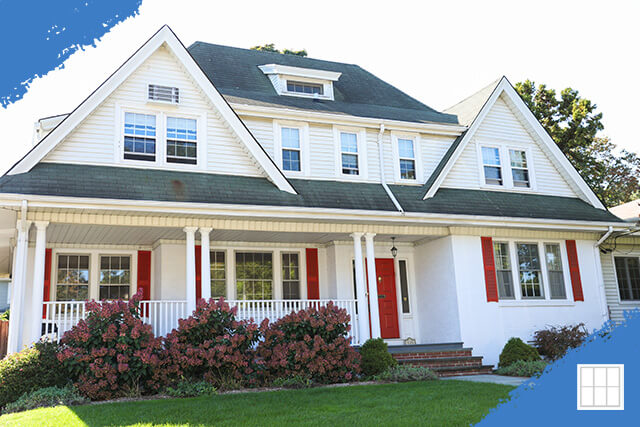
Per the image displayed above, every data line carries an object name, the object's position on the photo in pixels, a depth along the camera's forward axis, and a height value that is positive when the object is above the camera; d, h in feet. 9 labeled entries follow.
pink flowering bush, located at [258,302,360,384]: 37.29 -1.64
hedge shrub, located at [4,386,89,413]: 30.48 -3.43
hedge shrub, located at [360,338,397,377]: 40.42 -2.77
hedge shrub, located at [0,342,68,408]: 32.19 -2.05
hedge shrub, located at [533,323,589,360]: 47.50 -2.49
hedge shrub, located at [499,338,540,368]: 44.86 -3.14
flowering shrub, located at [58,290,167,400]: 32.83 -1.26
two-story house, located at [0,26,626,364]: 39.78 +8.47
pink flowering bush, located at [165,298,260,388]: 35.19 -1.18
